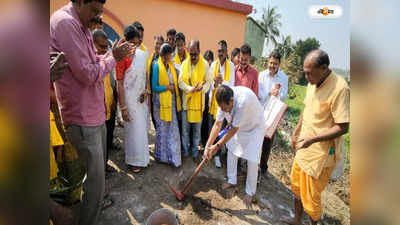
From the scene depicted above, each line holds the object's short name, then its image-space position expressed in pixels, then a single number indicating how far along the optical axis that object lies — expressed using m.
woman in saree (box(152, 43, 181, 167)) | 3.14
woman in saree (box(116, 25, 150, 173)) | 2.86
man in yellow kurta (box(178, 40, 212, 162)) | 3.29
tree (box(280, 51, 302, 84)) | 6.38
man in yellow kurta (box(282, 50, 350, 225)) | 1.86
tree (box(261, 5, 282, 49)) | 29.39
